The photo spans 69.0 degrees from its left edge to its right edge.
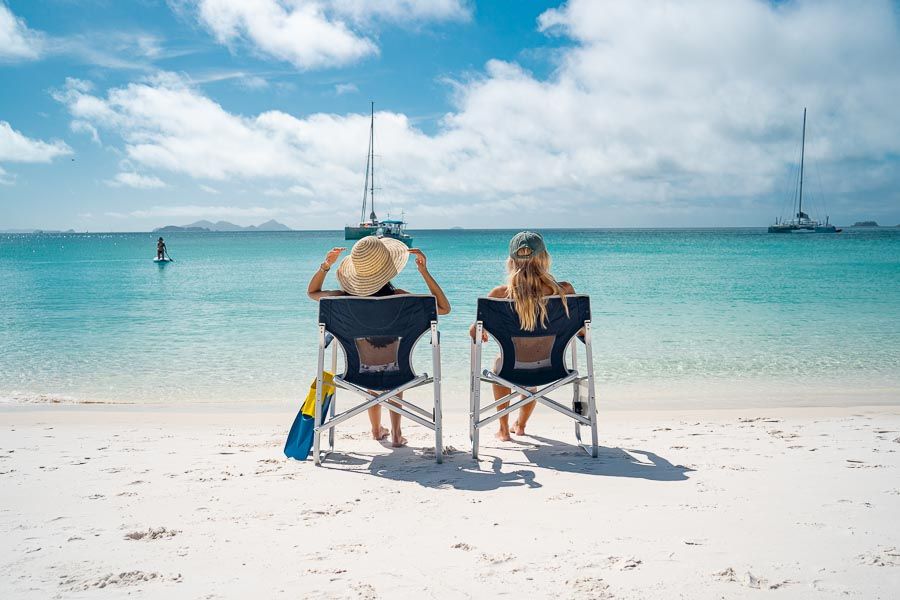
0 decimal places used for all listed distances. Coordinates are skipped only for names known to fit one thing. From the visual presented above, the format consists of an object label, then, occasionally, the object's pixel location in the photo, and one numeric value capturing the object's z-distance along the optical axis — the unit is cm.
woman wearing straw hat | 414
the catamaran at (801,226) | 8031
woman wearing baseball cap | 399
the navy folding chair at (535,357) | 401
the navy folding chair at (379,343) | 391
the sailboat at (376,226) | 5858
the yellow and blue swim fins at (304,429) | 398
